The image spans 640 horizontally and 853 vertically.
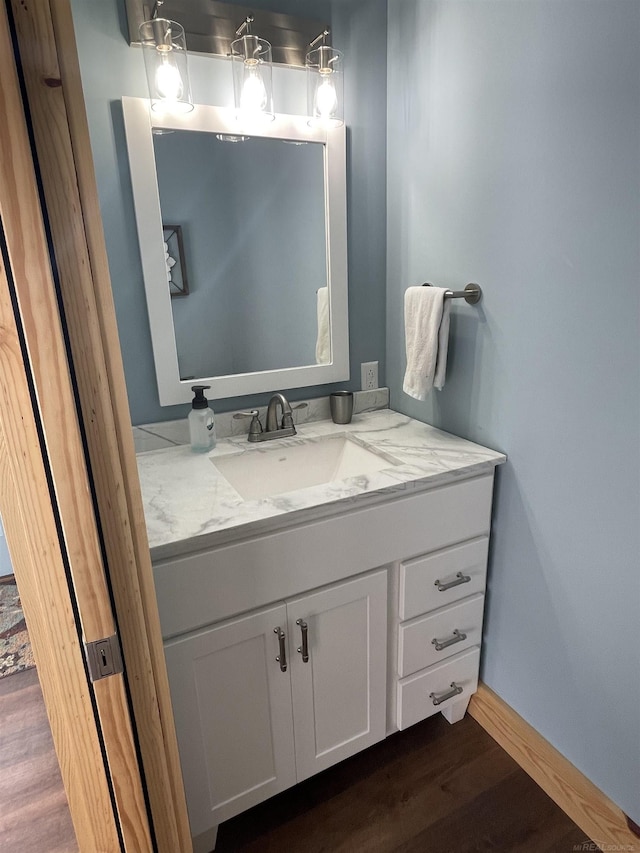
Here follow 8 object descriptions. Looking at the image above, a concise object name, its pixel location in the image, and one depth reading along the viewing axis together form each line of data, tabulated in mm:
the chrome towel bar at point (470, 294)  1357
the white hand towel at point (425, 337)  1393
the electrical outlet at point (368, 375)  1769
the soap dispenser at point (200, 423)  1441
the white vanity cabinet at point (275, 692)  1104
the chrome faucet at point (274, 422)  1544
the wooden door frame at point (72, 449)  508
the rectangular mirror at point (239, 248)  1355
